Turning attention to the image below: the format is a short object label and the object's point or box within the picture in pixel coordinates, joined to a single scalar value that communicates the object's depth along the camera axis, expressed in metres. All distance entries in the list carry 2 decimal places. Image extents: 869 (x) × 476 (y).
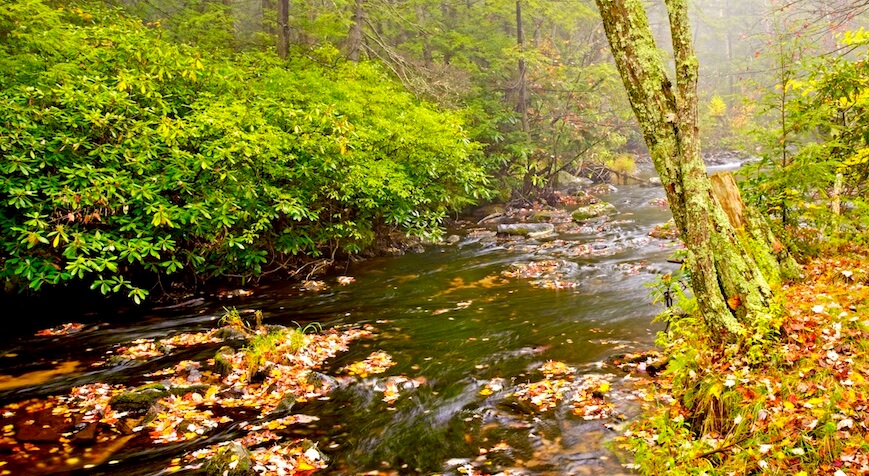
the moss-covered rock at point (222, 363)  6.08
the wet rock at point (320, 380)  5.86
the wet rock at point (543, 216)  18.37
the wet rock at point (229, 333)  7.52
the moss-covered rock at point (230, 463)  3.91
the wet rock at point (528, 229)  15.87
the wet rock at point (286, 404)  5.24
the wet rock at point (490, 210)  20.00
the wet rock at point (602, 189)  25.08
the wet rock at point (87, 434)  4.59
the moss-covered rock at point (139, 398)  5.14
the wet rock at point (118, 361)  6.54
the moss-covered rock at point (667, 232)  13.70
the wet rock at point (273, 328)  7.39
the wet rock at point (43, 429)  4.64
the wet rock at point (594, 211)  17.98
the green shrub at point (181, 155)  7.41
